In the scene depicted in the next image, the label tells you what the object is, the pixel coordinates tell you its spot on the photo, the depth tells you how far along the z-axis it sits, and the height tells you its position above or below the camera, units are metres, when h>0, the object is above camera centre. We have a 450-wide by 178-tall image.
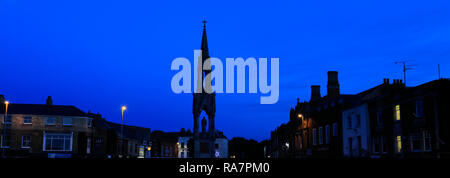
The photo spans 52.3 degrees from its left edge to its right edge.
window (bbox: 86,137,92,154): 75.94 +0.09
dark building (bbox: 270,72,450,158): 34.16 +2.29
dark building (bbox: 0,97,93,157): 71.12 +2.23
